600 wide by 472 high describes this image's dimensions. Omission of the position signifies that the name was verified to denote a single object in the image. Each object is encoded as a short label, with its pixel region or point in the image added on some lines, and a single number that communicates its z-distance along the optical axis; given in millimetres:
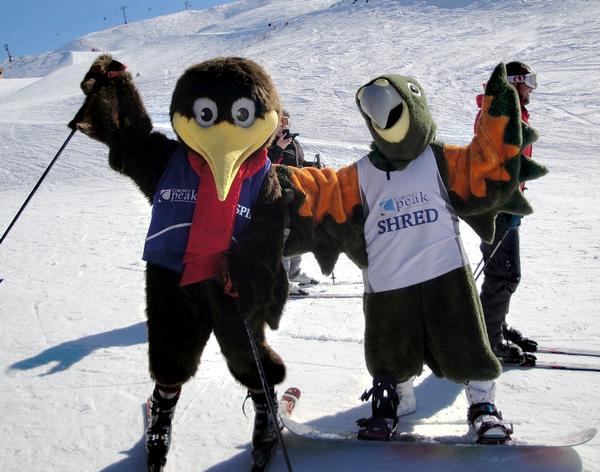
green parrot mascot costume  2570
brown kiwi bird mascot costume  2486
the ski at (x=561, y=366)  3436
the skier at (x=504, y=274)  3408
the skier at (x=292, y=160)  4672
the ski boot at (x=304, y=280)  5434
